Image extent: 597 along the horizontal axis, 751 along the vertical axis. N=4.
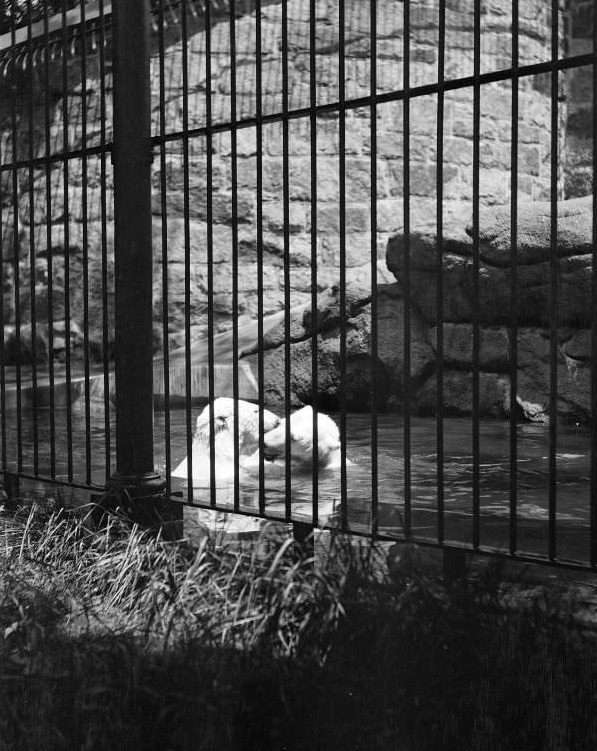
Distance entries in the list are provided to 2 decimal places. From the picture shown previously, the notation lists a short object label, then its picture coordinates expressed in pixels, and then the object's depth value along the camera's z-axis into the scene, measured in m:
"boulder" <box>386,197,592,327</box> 7.00
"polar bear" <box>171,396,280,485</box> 5.39
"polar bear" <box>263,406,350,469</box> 5.30
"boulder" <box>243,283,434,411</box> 7.82
